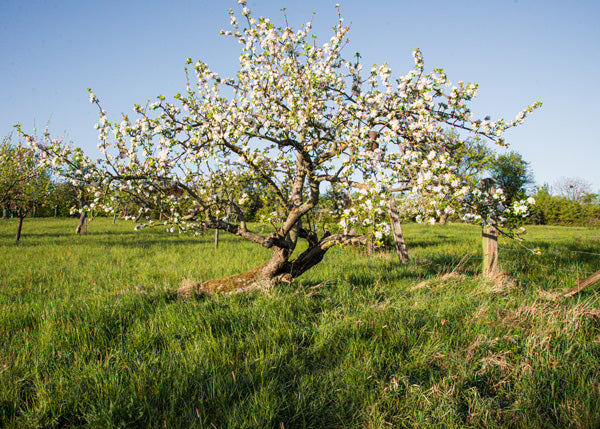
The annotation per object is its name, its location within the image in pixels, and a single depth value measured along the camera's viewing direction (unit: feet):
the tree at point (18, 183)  59.96
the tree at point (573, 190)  213.99
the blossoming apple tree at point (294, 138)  17.07
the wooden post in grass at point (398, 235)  33.50
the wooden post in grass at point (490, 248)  24.70
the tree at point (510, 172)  188.75
